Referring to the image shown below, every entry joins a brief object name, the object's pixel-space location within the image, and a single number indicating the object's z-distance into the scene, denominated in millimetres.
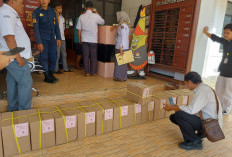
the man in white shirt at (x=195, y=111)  1723
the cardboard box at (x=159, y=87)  3463
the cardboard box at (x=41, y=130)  1671
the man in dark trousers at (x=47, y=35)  2600
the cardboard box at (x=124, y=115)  2128
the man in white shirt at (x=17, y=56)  1659
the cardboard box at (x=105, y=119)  2009
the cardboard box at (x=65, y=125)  1781
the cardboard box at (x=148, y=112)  2356
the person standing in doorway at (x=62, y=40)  3361
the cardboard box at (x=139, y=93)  2205
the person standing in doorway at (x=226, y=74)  2678
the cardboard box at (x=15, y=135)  1563
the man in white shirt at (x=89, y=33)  3342
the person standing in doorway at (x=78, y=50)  4180
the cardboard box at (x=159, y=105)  2470
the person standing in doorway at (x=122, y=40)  3201
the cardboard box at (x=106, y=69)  3648
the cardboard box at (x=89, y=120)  1915
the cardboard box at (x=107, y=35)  3503
